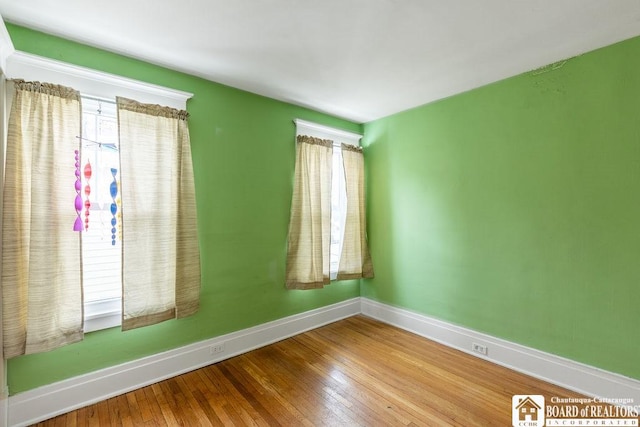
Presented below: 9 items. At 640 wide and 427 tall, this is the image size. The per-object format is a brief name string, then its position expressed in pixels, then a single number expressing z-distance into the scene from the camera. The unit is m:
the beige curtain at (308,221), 2.98
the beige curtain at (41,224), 1.63
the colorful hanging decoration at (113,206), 2.01
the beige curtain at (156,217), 2.02
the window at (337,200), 3.40
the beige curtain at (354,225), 3.43
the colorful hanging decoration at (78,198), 1.83
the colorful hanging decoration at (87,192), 1.91
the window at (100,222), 1.94
